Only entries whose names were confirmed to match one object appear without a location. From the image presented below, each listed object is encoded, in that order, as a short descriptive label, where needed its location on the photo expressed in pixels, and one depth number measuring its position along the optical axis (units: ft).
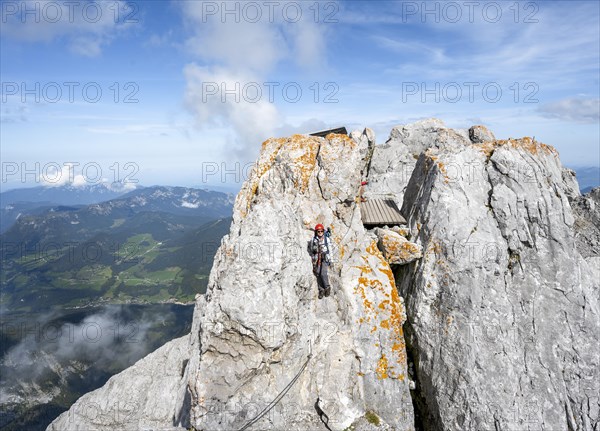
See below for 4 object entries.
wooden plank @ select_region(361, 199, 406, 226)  74.28
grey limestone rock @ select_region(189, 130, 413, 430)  48.93
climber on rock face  58.13
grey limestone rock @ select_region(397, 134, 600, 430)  54.54
